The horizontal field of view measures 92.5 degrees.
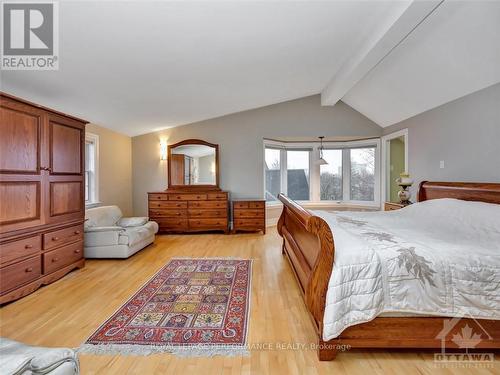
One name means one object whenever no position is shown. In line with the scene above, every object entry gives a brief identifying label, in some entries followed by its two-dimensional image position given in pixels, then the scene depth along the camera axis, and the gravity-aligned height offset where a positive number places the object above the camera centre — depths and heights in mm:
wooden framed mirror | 5430 +491
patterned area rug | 1729 -1139
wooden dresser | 5102 -524
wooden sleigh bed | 1581 -953
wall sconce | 5547 +845
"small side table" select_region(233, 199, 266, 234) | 5102 -609
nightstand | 3993 -344
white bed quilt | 1560 -637
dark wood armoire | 2240 -87
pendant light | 5793 +782
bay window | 6023 +383
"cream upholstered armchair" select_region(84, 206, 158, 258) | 3531 -780
